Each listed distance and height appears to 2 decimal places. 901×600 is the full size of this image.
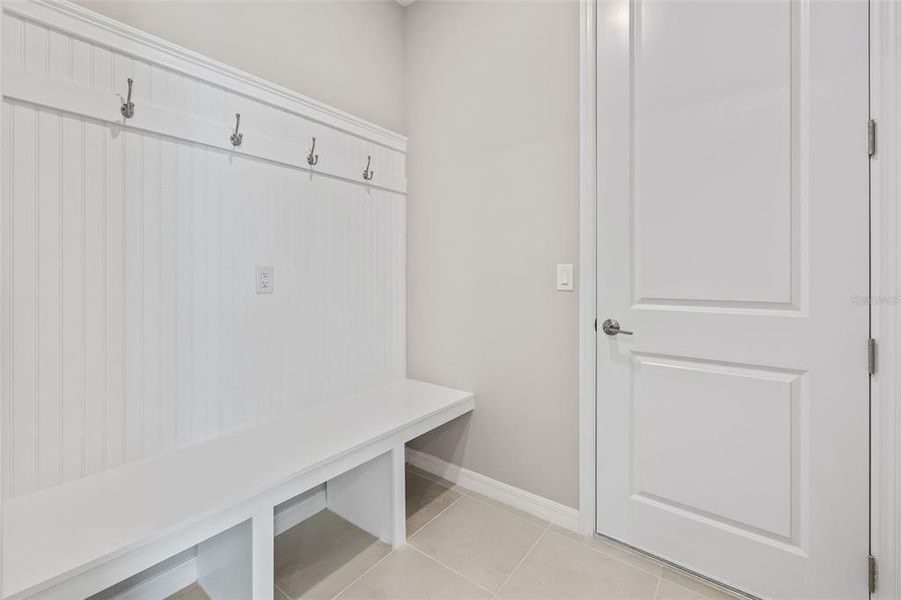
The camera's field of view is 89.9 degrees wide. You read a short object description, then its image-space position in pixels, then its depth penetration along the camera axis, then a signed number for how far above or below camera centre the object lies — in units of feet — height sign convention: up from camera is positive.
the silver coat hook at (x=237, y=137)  5.61 +2.03
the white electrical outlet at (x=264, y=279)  5.97 +0.28
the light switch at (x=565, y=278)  6.29 +0.31
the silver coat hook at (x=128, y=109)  4.70 +1.99
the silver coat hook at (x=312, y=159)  6.45 +2.02
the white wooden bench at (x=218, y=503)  3.53 -1.90
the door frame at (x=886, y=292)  4.25 +0.08
